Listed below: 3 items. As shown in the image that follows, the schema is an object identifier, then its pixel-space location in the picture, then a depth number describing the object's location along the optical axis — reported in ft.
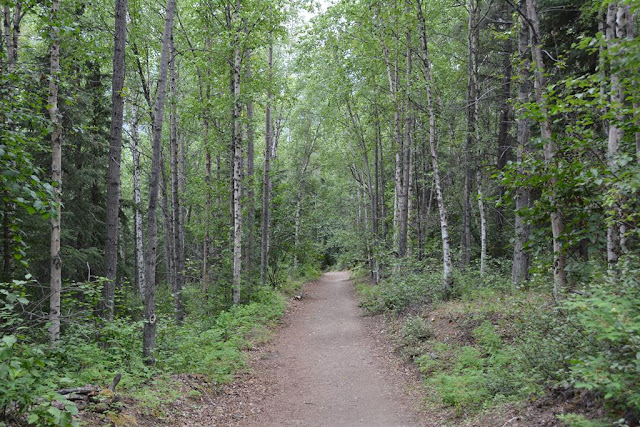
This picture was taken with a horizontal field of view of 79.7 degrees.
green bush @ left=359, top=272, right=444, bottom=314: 38.99
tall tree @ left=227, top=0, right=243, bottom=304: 41.11
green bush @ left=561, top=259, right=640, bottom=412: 10.76
